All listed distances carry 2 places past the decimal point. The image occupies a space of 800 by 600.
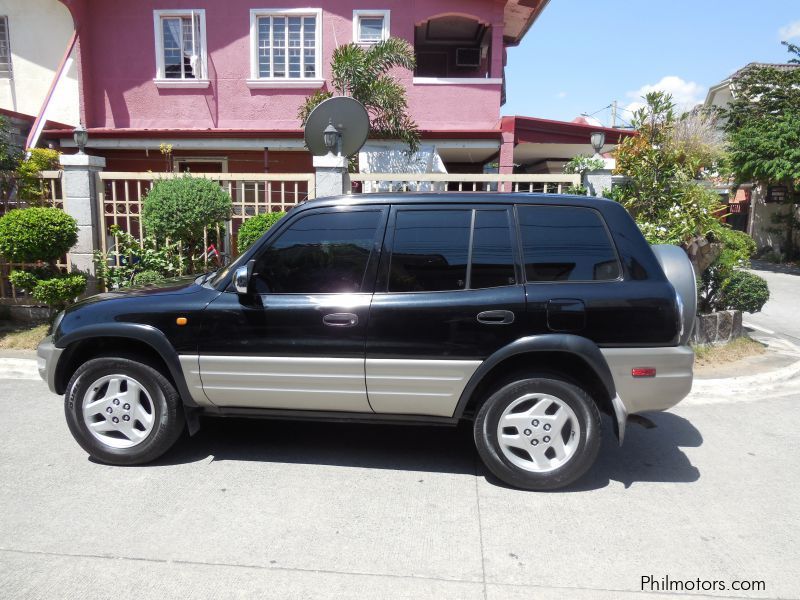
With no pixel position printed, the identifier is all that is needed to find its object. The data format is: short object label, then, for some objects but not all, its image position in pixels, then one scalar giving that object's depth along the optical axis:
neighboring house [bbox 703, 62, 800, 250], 24.30
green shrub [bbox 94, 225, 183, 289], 7.90
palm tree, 11.06
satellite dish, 7.46
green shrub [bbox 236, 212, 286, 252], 7.58
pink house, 13.03
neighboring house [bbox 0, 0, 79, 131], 14.05
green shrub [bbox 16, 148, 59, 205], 8.17
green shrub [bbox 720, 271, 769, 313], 7.55
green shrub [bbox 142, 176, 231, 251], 7.47
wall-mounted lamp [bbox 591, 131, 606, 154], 8.12
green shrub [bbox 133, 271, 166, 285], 7.66
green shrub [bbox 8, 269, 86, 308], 7.43
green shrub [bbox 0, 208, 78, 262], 7.27
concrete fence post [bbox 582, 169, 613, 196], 7.79
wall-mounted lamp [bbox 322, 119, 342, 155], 7.32
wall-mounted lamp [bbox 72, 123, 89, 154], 8.36
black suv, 3.73
